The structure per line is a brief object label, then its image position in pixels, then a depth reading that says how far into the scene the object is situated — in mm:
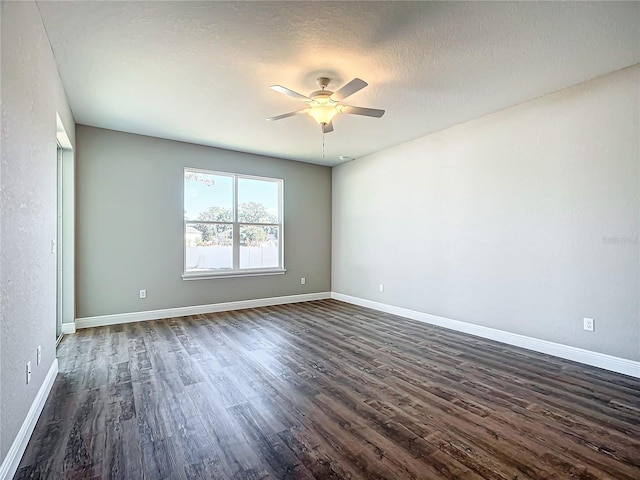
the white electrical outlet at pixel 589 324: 3189
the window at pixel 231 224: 5430
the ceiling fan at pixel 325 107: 3096
